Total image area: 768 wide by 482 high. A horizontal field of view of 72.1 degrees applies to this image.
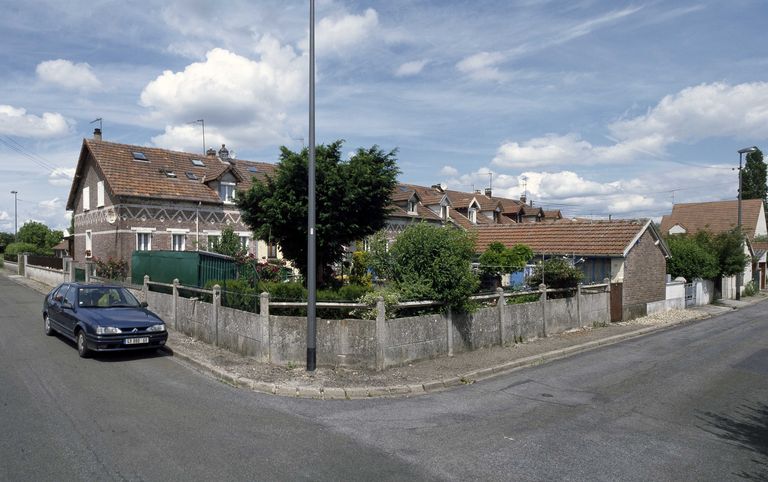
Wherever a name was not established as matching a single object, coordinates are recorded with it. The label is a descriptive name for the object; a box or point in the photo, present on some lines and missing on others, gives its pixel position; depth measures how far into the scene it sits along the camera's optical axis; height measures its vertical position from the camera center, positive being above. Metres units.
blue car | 10.49 -1.57
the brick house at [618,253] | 20.47 -0.36
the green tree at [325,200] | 13.34 +1.15
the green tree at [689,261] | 27.11 -0.89
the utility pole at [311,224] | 9.79 +0.38
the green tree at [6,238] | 84.50 +1.25
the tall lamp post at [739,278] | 30.20 -2.18
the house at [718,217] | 53.19 +2.80
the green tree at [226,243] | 23.14 +0.09
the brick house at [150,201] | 26.11 +2.31
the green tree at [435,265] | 11.41 -0.46
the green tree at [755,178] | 60.59 +7.58
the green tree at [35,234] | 71.62 +1.58
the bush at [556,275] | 16.89 -0.99
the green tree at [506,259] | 18.83 -0.54
